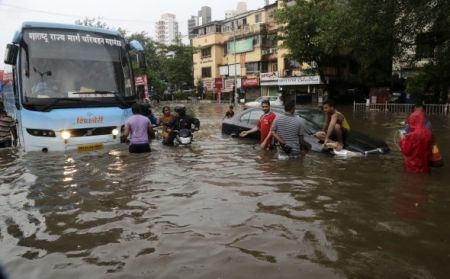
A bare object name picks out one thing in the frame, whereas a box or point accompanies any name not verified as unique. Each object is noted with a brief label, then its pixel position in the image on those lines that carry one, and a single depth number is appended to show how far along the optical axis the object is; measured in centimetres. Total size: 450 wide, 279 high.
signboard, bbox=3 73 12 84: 1396
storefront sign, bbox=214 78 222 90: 5547
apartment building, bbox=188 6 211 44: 7350
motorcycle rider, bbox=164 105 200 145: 1112
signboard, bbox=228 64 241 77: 5488
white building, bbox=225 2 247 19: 6711
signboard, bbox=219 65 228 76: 5666
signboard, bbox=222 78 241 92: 5397
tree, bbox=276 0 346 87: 3142
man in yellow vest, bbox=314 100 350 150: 890
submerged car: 918
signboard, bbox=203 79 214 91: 5866
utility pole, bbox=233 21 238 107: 4956
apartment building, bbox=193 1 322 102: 4544
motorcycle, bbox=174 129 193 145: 1128
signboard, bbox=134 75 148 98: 1693
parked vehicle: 3820
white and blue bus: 937
